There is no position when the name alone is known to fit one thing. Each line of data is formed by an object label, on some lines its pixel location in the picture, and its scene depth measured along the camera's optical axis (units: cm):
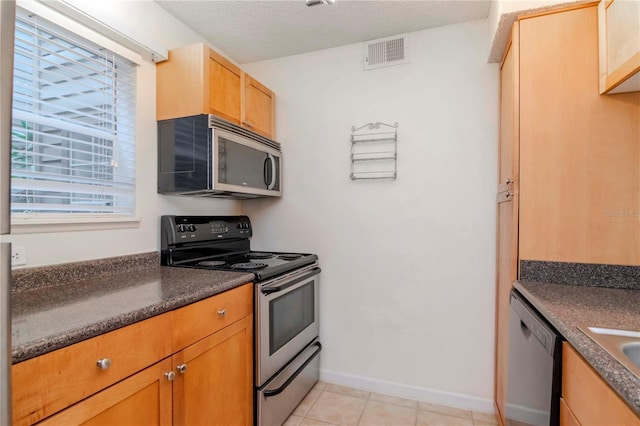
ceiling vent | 220
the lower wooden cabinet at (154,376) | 80
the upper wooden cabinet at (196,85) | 182
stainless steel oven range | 170
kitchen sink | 78
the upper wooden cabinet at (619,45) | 115
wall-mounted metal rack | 223
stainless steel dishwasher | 101
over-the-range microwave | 180
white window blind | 132
